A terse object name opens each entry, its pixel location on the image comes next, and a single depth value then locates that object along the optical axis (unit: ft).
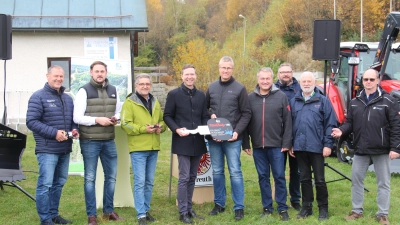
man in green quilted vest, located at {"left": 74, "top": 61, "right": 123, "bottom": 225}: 17.29
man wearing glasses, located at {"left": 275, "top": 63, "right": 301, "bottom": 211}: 20.51
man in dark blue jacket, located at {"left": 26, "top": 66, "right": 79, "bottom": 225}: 16.78
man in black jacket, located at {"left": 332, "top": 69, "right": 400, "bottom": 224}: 17.60
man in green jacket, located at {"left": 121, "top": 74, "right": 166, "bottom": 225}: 17.75
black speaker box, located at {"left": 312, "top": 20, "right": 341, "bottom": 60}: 24.29
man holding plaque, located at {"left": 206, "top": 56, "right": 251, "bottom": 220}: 18.57
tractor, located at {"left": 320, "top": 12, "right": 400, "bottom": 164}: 29.55
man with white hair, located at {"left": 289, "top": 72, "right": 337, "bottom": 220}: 18.23
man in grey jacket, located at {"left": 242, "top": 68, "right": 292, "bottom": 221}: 18.57
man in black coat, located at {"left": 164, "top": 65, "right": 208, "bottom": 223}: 18.44
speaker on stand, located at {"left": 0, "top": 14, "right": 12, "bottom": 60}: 23.51
